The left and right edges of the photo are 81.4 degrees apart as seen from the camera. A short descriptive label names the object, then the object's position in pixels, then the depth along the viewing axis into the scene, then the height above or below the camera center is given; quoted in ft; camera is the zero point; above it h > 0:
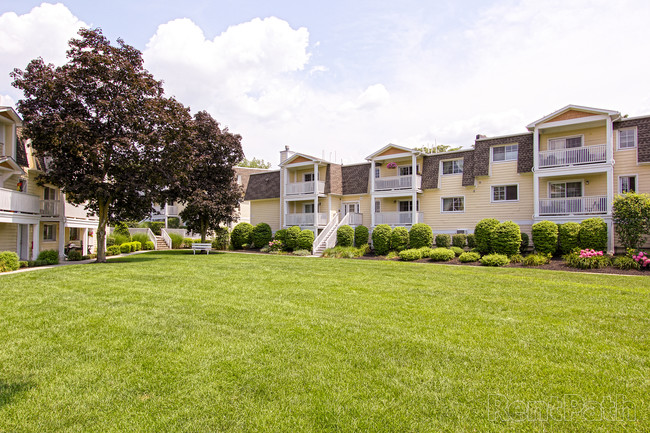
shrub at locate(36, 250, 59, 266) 58.90 -5.11
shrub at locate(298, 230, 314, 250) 81.26 -3.07
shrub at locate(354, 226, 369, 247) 80.59 -1.72
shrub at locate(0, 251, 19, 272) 49.83 -4.95
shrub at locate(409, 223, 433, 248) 69.82 -1.58
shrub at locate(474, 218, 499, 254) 61.98 -0.99
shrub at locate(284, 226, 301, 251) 82.02 -2.50
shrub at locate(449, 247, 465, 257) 64.59 -3.99
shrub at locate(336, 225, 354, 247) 80.23 -1.92
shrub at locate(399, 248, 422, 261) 63.31 -4.63
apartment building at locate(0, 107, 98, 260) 55.11 +3.32
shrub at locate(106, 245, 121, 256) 80.33 -5.34
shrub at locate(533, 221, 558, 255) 57.06 -1.32
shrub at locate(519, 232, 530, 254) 62.90 -2.47
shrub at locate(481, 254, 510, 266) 53.72 -4.60
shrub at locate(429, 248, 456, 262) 60.95 -4.43
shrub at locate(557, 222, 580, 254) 56.08 -1.26
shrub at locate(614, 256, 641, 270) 46.48 -4.34
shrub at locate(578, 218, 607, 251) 54.39 -0.92
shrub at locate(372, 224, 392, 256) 72.18 -2.30
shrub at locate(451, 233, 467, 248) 69.21 -2.26
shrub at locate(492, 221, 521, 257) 59.00 -1.72
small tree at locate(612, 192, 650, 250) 51.19 +1.52
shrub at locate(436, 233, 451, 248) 70.44 -2.35
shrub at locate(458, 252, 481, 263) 58.39 -4.52
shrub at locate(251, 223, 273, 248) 89.20 -2.04
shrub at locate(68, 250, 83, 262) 67.82 -5.55
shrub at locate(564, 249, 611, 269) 48.65 -4.08
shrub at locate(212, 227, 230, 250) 96.02 -3.53
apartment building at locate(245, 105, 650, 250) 61.16 +9.40
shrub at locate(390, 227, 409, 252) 71.51 -2.21
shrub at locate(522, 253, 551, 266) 52.42 -4.41
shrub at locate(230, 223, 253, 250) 91.30 -2.10
